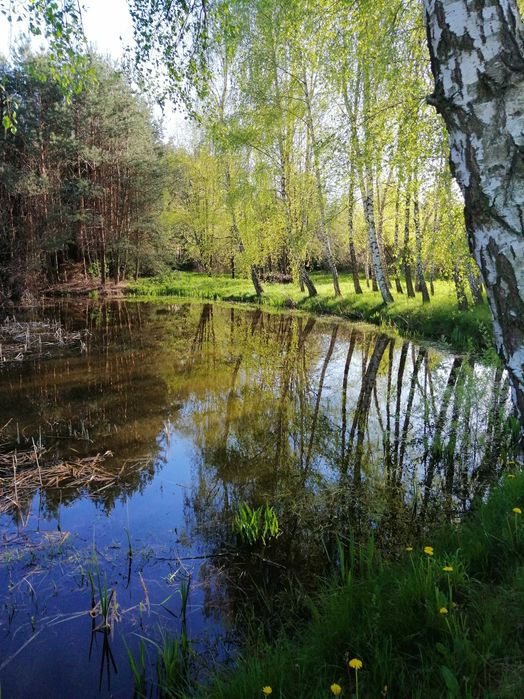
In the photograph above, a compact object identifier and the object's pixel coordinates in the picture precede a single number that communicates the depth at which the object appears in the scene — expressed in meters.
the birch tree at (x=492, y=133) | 1.86
